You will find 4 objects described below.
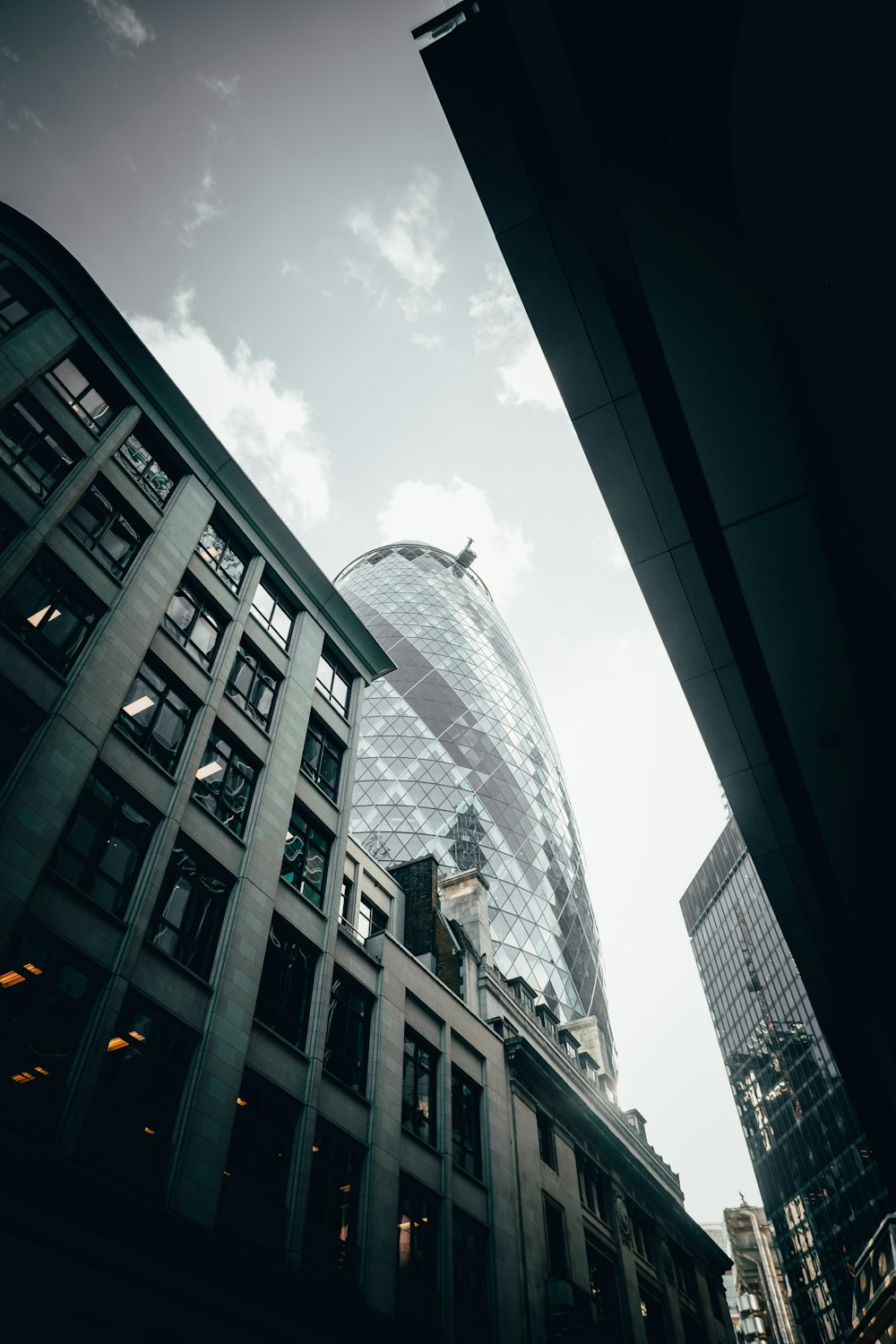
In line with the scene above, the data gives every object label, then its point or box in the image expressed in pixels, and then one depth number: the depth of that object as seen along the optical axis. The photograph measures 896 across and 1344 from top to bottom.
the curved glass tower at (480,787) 71.50
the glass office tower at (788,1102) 65.75
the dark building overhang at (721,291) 5.67
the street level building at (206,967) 11.90
